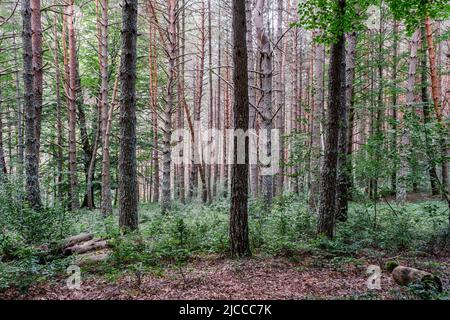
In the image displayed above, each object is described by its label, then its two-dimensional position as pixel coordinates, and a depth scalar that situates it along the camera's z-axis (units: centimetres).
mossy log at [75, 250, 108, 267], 570
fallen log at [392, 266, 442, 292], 442
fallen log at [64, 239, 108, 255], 614
